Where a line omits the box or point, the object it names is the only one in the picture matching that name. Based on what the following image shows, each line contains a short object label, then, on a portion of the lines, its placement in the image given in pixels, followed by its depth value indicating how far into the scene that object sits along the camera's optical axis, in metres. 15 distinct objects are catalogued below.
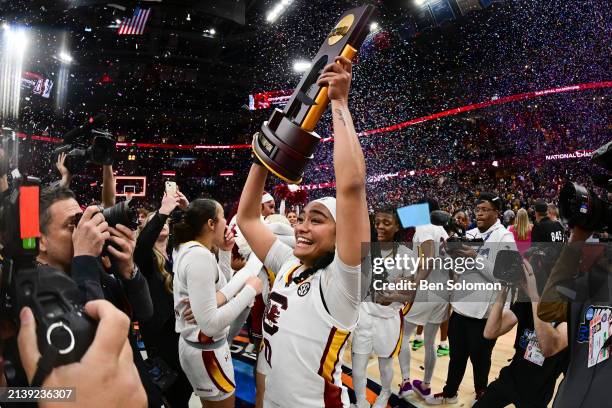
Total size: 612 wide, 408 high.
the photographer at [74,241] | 0.96
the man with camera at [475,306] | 3.68
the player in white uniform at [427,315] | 4.10
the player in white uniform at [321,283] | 1.37
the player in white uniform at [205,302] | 2.14
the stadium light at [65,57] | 14.94
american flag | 9.59
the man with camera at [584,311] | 1.38
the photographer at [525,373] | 2.46
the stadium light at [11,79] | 8.88
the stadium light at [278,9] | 9.70
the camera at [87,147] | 2.14
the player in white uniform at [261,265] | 2.77
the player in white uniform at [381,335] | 3.60
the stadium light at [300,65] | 12.33
